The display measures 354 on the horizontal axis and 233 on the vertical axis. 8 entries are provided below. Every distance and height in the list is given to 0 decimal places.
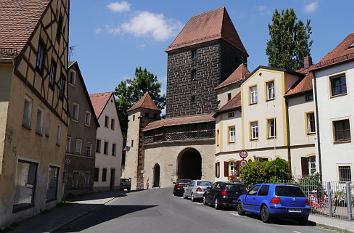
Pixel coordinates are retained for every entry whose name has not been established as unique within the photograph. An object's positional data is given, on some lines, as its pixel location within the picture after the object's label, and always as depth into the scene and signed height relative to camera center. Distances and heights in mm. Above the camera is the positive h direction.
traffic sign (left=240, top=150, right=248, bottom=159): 20312 +1338
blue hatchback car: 12586 -940
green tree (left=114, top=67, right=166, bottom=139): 58697 +14935
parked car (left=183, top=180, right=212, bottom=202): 22406 -886
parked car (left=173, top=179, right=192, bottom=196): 27989 -1035
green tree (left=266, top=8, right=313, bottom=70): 42312 +17171
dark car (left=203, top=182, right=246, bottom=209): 17359 -915
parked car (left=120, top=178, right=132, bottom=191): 42281 -1279
